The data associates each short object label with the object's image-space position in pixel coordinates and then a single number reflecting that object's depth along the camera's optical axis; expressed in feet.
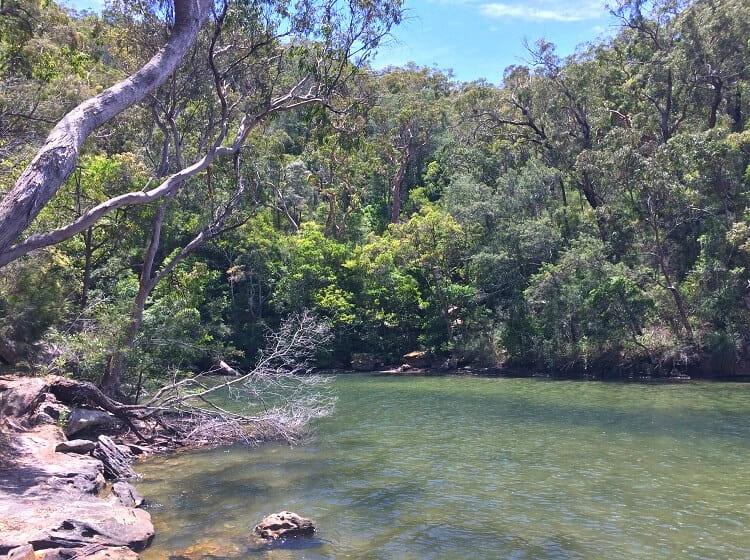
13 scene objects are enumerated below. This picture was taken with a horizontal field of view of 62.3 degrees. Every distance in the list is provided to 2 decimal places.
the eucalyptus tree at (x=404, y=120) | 171.42
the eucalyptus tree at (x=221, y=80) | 26.58
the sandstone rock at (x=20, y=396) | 43.18
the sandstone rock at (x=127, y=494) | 36.68
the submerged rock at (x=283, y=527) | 33.12
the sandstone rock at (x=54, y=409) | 48.21
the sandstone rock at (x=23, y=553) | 23.35
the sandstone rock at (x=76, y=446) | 42.63
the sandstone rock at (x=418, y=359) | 127.13
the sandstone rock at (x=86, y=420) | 47.73
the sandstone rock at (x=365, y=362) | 128.26
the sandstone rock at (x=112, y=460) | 43.80
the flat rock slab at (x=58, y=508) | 27.32
